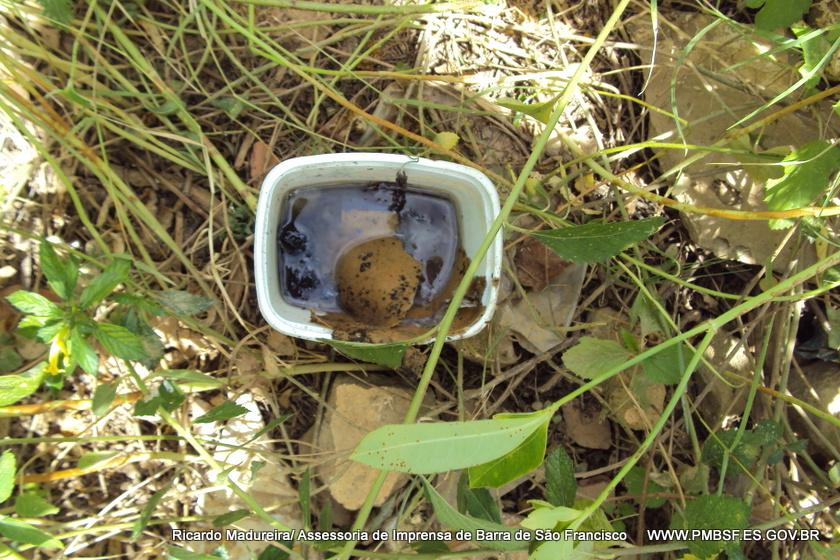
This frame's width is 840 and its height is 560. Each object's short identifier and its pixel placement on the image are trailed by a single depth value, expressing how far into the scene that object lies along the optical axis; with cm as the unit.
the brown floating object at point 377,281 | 48
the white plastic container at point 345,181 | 43
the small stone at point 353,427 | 46
